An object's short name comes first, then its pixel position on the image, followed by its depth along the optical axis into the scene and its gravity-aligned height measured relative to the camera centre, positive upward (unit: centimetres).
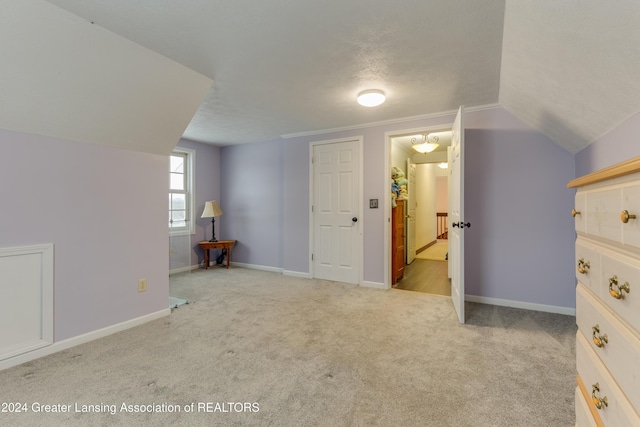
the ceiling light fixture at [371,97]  285 +116
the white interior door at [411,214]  569 +2
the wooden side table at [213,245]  514 -53
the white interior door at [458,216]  274 -1
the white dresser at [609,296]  70 -23
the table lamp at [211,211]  516 +8
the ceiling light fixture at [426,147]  425 +101
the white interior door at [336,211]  418 +6
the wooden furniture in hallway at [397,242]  411 -39
